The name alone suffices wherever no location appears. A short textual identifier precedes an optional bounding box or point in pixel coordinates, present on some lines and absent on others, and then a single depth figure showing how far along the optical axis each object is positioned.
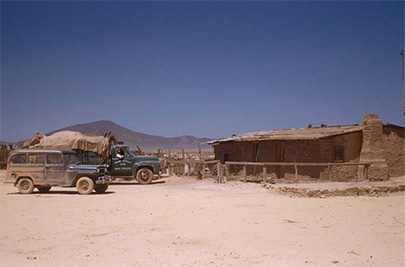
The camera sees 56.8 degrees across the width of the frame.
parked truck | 21.48
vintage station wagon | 16.45
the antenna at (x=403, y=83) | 31.38
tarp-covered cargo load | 22.50
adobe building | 21.47
